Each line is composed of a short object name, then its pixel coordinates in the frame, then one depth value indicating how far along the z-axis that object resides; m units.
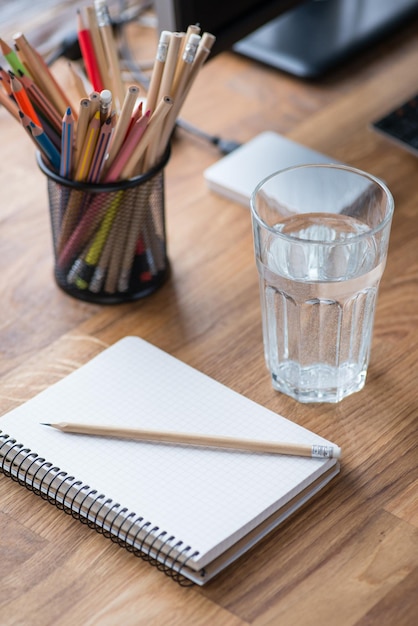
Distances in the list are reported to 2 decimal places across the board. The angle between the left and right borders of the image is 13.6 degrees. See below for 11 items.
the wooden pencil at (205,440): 1.06
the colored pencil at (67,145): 1.11
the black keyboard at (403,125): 1.36
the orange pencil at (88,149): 1.11
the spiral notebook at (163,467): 1.03
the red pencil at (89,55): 1.17
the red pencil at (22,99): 1.11
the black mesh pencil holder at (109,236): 1.16
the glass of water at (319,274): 1.08
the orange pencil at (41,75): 1.14
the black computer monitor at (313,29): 1.38
